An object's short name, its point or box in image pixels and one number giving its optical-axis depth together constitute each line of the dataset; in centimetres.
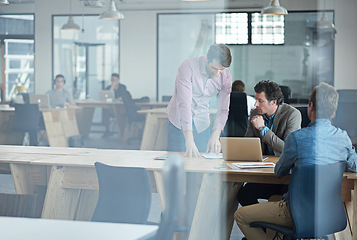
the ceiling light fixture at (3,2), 681
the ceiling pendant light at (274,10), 771
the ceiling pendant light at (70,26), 1163
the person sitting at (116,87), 1078
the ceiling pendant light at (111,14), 886
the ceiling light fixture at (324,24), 1073
